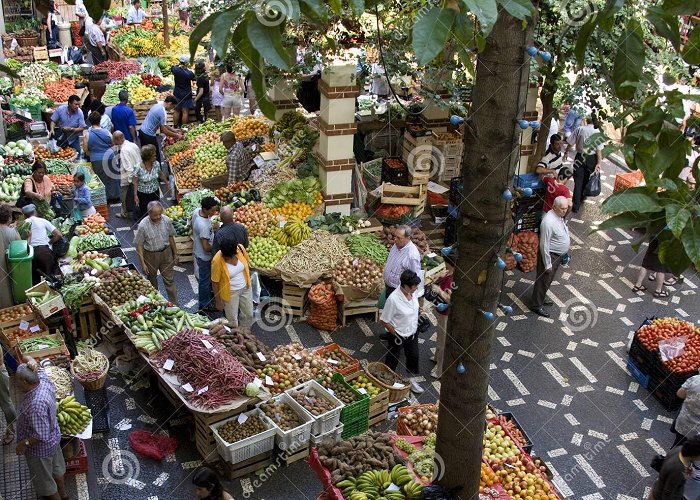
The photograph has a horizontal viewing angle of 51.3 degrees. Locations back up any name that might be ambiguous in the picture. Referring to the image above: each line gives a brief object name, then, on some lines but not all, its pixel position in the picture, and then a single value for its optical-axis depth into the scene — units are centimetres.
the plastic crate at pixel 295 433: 668
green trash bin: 841
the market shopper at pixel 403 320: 737
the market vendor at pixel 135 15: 2006
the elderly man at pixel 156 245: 839
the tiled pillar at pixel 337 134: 959
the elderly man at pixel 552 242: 916
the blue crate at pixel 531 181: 1081
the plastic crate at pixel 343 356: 749
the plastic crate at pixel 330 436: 686
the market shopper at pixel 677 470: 560
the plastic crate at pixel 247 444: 654
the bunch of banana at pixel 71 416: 643
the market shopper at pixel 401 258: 803
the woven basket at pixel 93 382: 719
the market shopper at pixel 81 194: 991
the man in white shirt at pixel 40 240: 862
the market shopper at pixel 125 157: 1074
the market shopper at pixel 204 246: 851
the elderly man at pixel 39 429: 565
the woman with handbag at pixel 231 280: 779
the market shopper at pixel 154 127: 1231
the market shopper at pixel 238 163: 1131
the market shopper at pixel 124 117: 1212
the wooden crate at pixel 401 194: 1050
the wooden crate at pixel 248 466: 668
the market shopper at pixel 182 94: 1421
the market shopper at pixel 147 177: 1015
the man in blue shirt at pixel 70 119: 1248
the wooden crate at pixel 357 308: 895
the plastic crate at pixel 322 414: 683
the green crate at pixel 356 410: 701
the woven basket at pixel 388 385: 748
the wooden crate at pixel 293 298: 902
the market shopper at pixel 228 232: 817
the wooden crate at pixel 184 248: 1021
